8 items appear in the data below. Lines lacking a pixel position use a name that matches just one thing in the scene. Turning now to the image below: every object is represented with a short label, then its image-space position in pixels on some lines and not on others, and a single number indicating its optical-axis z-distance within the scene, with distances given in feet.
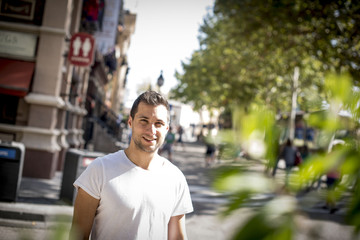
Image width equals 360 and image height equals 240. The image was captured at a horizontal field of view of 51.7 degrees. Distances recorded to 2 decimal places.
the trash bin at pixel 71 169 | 23.70
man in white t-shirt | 6.95
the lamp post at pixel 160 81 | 56.29
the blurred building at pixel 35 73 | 32.76
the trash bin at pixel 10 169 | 22.52
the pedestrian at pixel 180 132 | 99.15
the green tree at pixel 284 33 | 37.01
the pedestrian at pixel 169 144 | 53.62
